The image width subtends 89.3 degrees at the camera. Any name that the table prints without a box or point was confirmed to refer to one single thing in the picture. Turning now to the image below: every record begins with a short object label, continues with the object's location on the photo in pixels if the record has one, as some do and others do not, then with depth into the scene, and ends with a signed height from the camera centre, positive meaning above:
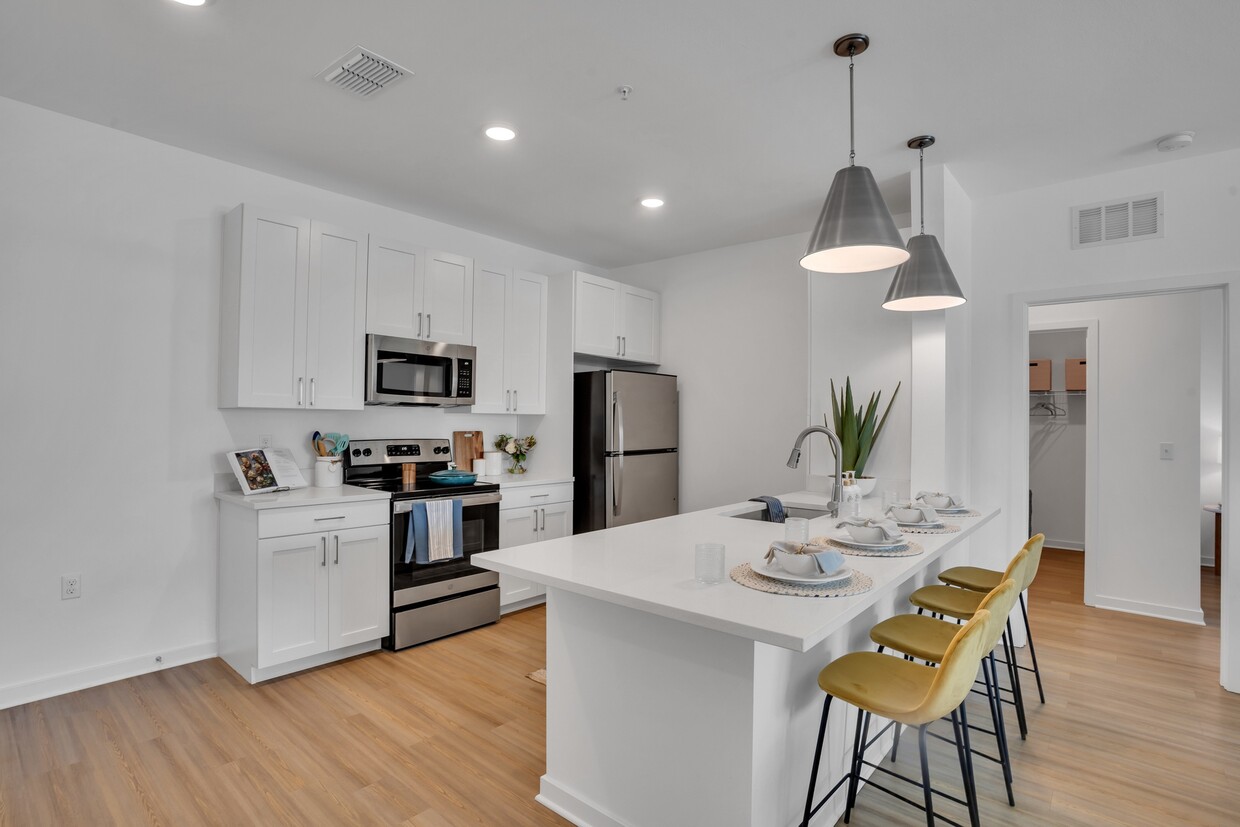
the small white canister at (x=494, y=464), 4.45 -0.32
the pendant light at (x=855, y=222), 1.97 +0.63
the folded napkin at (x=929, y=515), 2.46 -0.37
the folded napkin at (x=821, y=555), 1.65 -0.36
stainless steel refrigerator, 4.50 -0.22
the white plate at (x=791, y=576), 1.61 -0.41
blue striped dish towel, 3.46 -0.64
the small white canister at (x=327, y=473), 3.53 -0.31
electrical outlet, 2.88 -0.79
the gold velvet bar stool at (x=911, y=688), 1.49 -0.71
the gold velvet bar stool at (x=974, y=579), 2.62 -0.67
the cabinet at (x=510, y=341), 4.24 +0.55
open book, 3.20 -0.28
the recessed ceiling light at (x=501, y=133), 2.92 +1.35
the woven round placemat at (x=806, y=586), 1.56 -0.43
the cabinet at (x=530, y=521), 4.04 -0.69
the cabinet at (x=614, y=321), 4.64 +0.78
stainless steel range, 3.45 -0.78
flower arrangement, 4.63 -0.21
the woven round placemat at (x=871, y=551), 2.03 -0.42
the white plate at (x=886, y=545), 2.04 -0.41
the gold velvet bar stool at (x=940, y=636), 1.81 -0.71
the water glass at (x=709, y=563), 1.65 -0.38
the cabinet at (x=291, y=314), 3.17 +0.55
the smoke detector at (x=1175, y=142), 2.92 +1.33
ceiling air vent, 2.36 +1.35
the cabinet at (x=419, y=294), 3.67 +0.77
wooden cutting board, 4.40 -0.21
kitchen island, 1.54 -0.74
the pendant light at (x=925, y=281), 2.66 +0.60
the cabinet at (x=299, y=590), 2.97 -0.86
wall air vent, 3.27 +1.07
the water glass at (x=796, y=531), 1.94 -0.34
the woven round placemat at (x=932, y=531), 2.40 -0.42
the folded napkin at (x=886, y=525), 2.11 -0.36
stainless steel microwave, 3.67 +0.28
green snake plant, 3.62 -0.06
